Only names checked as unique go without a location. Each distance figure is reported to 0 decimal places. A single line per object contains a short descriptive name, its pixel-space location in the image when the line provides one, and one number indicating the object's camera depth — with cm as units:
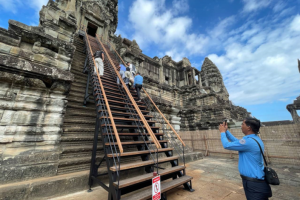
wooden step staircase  238
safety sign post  203
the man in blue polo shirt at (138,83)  588
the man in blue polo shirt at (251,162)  187
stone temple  293
